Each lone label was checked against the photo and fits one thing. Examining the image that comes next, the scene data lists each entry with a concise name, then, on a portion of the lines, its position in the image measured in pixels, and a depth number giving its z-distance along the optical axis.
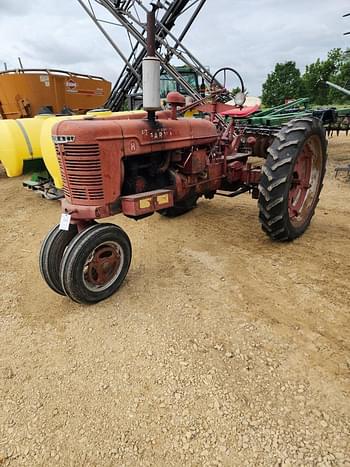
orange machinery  7.17
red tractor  2.63
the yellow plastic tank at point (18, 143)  5.35
